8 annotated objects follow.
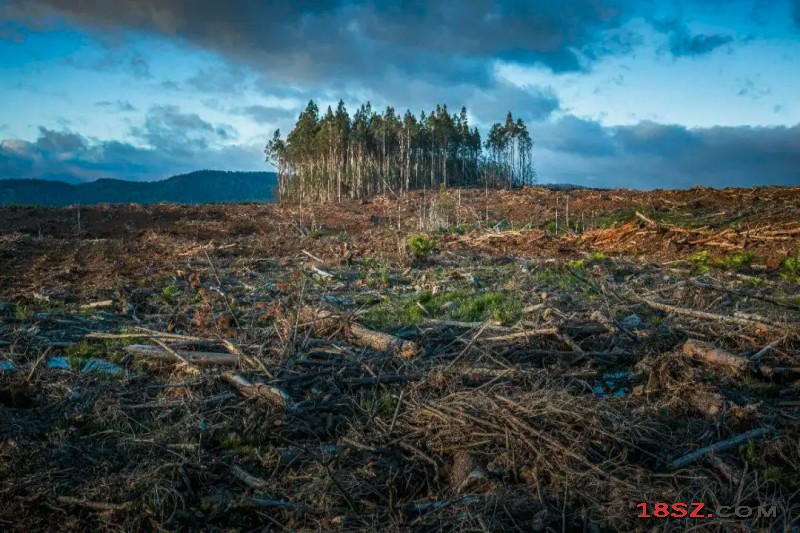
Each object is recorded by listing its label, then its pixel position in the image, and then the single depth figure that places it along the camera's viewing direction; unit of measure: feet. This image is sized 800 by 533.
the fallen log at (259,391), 15.42
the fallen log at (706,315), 19.36
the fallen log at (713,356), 16.38
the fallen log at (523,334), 19.26
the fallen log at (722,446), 11.91
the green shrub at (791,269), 32.22
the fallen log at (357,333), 18.99
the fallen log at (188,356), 18.43
